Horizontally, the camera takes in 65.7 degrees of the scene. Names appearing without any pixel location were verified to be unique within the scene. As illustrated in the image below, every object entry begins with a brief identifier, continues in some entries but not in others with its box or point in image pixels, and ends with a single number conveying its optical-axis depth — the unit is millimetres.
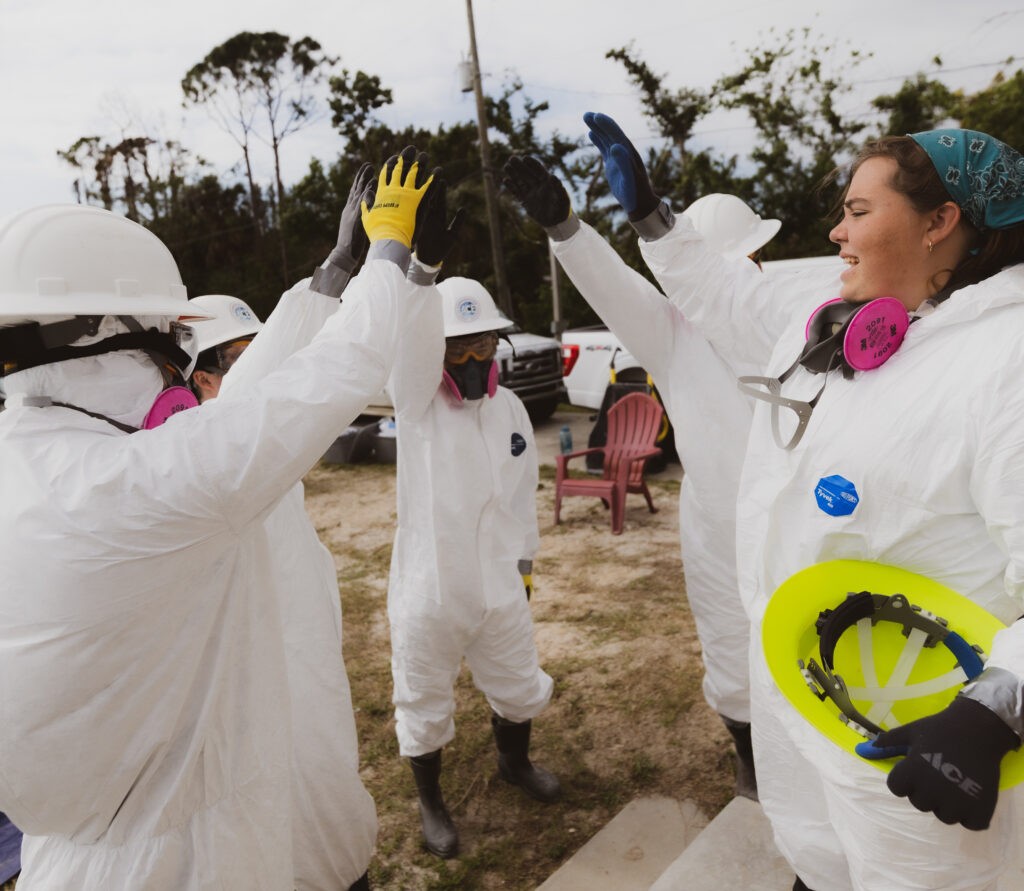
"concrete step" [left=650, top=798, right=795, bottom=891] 2408
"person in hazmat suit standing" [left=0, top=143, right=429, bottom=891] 1331
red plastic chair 6738
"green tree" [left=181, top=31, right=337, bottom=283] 26875
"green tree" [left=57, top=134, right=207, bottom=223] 25844
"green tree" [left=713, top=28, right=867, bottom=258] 21094
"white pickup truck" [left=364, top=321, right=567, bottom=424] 11070
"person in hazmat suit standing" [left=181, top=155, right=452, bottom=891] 2143
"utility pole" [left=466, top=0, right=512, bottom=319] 16594
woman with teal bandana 1268
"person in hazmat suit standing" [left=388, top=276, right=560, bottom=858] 2867
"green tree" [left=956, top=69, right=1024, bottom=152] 18562
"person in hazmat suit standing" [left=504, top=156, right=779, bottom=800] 2576
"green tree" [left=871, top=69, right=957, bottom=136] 20109
